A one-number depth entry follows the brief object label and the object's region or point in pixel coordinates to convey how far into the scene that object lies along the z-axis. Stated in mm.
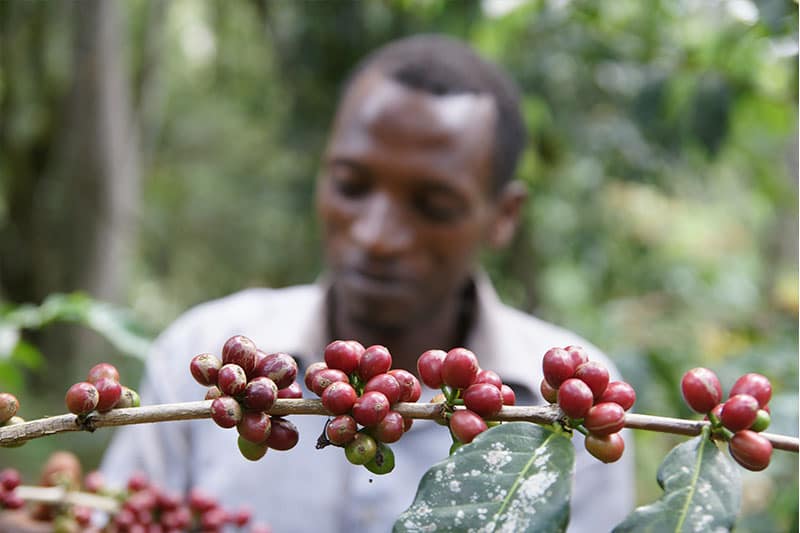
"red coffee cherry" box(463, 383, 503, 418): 481
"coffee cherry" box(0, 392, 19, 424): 485
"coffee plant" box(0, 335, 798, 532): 455
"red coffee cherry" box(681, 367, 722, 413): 509
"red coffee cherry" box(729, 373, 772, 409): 515
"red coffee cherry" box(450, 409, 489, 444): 473
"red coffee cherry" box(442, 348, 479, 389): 493
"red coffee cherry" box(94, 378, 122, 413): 482
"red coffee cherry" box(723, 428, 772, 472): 473
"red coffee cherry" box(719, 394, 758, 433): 486
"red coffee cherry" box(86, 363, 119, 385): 511
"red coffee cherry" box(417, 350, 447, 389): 516
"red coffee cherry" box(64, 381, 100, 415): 466
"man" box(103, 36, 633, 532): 1629
